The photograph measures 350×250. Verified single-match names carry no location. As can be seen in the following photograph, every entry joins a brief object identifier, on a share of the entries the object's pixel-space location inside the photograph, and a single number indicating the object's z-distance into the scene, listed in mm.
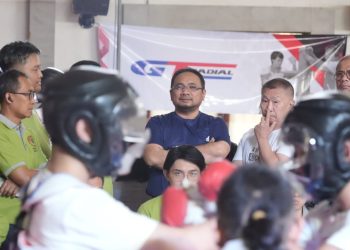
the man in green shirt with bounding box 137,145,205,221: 5069
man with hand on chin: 5300
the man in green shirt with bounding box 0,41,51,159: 5839
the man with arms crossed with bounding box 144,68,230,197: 5818
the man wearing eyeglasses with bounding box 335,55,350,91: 5629
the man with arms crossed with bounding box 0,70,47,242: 4850
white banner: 9762
